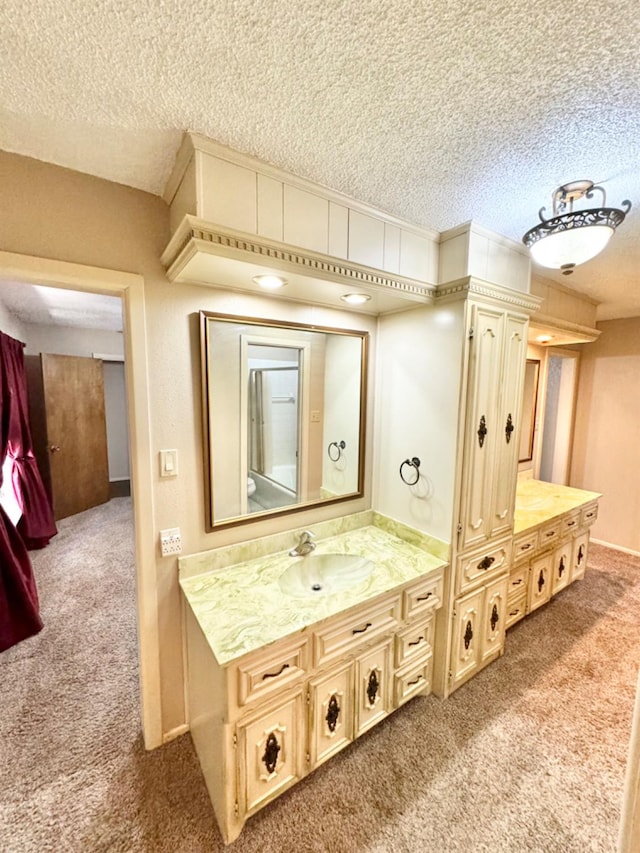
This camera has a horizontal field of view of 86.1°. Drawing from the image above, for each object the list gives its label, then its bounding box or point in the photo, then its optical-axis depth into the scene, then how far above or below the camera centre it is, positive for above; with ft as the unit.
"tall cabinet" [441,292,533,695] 5.65 -1.55
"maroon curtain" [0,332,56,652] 7.17 -3.54
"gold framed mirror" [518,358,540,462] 10.88 -0.43
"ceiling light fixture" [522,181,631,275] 4.09 +2.02
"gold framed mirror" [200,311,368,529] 5.35 -0.43
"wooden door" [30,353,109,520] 13.44 -1.83
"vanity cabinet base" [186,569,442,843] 3.97 -4.03
